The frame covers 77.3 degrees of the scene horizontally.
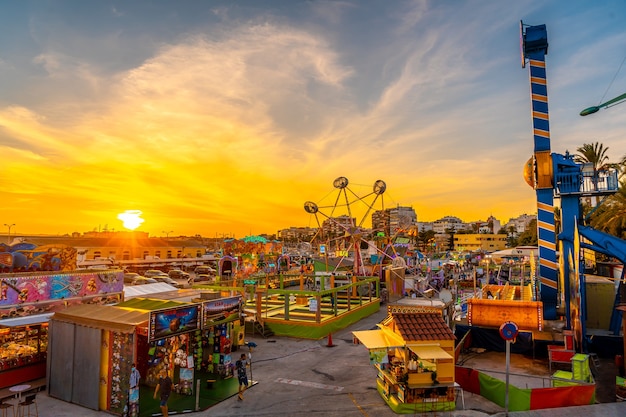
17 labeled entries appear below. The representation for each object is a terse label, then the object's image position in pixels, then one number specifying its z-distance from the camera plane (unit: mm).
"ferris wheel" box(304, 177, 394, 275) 39375
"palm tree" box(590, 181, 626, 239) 36219
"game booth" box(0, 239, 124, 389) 15289
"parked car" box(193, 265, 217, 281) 70256
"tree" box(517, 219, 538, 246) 90012
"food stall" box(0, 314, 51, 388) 15000
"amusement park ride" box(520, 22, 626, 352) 19062
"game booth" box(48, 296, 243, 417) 13000
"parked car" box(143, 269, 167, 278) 60000
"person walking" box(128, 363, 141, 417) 12438
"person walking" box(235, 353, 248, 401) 14420
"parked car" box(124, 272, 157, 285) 49403
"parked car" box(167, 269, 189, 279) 67706
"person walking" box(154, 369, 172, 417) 12505
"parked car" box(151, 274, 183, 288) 54341
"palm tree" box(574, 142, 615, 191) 45719
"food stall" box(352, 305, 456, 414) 12867
